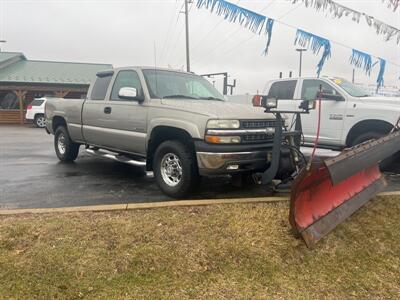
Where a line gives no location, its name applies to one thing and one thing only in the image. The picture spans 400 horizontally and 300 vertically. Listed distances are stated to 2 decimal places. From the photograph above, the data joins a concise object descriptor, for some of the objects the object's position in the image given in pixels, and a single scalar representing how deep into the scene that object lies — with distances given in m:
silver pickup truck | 4.98
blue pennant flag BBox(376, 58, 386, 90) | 9.86
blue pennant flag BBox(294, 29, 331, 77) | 9.08
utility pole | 26.36
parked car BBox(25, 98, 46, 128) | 22.86
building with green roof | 26.23
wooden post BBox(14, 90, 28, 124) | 26.06
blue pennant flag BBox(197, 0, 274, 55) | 8.46
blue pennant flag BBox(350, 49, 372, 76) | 9.59
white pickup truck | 7.53
